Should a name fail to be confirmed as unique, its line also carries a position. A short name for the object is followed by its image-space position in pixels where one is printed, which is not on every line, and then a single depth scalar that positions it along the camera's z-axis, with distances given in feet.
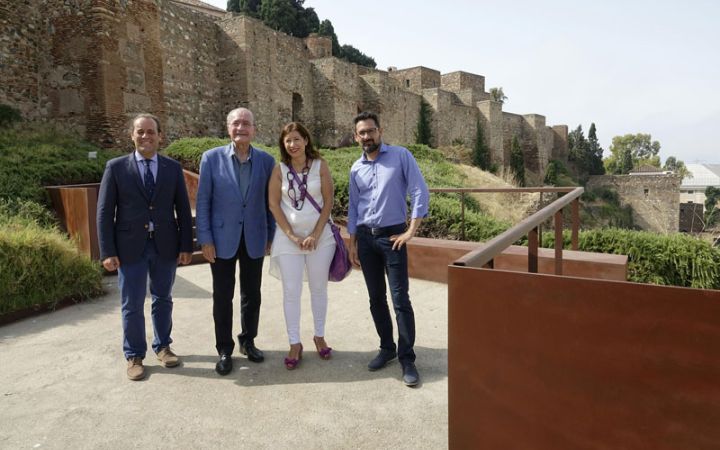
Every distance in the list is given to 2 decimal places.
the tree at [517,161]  134.31
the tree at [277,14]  131.64
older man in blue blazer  11.33
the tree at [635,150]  235.81
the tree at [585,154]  165.27
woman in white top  11.41
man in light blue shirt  10.94
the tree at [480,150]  120.78
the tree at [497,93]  196.85
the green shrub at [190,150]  38.65
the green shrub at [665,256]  18.16
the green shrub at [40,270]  15.34
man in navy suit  11.11
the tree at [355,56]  160.43
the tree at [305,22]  136.46
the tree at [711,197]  161.07
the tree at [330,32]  140.56
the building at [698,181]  249.14
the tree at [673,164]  265.71
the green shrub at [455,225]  23.21
